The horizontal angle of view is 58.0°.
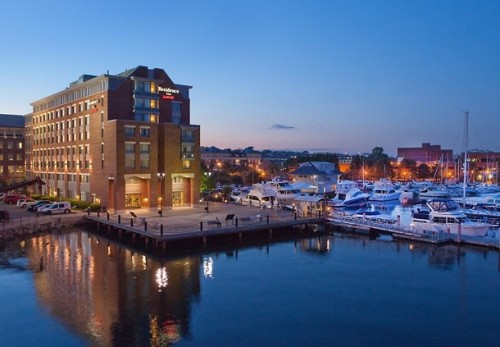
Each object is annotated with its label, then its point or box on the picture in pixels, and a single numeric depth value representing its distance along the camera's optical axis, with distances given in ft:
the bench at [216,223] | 154.04
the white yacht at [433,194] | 275.59
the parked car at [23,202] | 227.77
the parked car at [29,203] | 223.34
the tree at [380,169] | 547.90
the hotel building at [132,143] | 208.64
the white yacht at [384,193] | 288.51
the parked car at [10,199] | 248.93
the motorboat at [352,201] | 238.68
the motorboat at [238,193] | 264.93
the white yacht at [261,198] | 232.12
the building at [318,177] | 342.89
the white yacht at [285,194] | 251.85
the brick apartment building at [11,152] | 349.00
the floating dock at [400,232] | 142.61
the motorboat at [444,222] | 149.07
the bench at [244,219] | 165.35
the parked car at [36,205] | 206.39
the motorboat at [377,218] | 173.23
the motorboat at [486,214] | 184.28
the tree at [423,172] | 588.91
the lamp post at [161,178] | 204.33
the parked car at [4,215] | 181.88
